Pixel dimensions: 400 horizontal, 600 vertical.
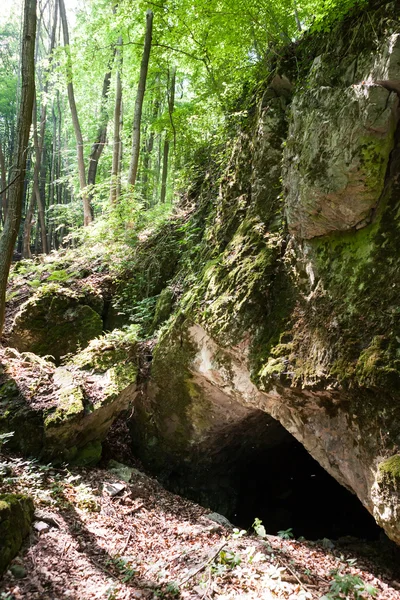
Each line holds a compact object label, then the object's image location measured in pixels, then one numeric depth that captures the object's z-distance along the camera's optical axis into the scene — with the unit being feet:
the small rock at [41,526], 12.21
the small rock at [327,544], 15.28
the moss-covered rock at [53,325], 24.27
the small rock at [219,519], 17.00
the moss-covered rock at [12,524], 10.29
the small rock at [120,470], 18.42
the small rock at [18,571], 10.10
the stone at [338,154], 12.79
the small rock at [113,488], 16.31
